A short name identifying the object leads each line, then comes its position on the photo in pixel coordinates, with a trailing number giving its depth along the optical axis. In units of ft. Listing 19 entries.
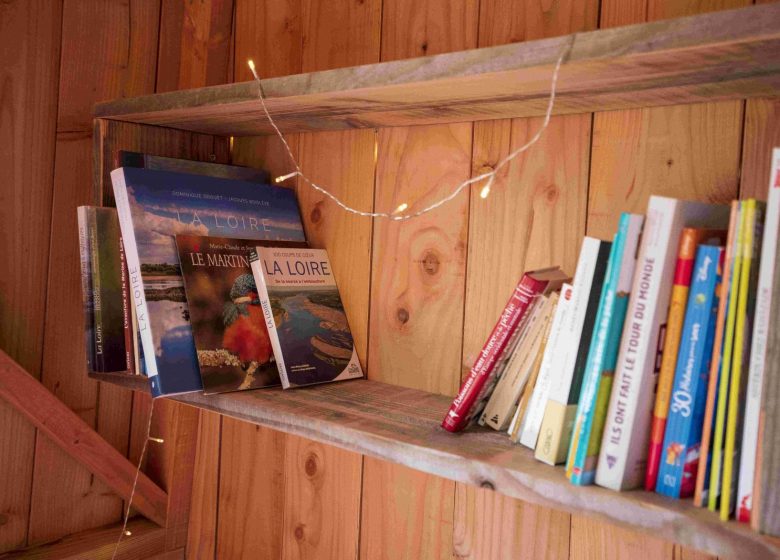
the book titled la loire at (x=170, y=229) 3.17
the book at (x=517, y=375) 2.61
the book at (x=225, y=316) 3.24
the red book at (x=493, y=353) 2.58
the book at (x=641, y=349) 2.10
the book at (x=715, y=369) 1.98
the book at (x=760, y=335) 1.88
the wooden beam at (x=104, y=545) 3.85
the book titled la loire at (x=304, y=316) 3.35
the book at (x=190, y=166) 3.59
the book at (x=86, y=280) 3.54
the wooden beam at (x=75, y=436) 3.64
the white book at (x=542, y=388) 2.43
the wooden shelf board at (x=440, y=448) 1.92
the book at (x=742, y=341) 1.94
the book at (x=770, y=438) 1.84
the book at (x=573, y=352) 2.28
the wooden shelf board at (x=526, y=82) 1.91
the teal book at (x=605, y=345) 2.15
